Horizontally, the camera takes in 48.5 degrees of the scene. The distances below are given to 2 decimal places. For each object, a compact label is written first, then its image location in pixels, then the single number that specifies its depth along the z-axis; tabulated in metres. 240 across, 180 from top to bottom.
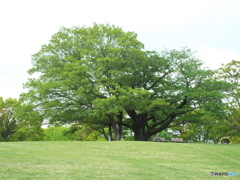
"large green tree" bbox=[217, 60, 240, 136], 30.67
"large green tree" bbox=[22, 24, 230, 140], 25.56
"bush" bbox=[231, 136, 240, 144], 34.06
